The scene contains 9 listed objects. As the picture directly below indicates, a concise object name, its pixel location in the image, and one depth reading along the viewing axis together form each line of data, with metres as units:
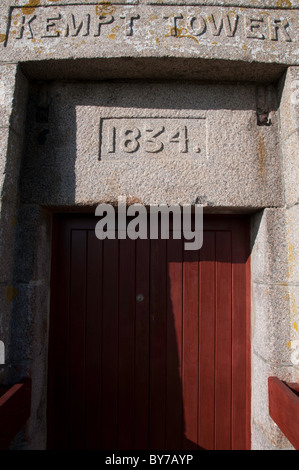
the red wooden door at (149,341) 2.04
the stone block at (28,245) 1.85
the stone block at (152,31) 1.81
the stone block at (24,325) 1.81
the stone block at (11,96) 1.77
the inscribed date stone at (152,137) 1.94
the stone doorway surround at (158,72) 1.80
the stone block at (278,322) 1.81
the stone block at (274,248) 1.85
